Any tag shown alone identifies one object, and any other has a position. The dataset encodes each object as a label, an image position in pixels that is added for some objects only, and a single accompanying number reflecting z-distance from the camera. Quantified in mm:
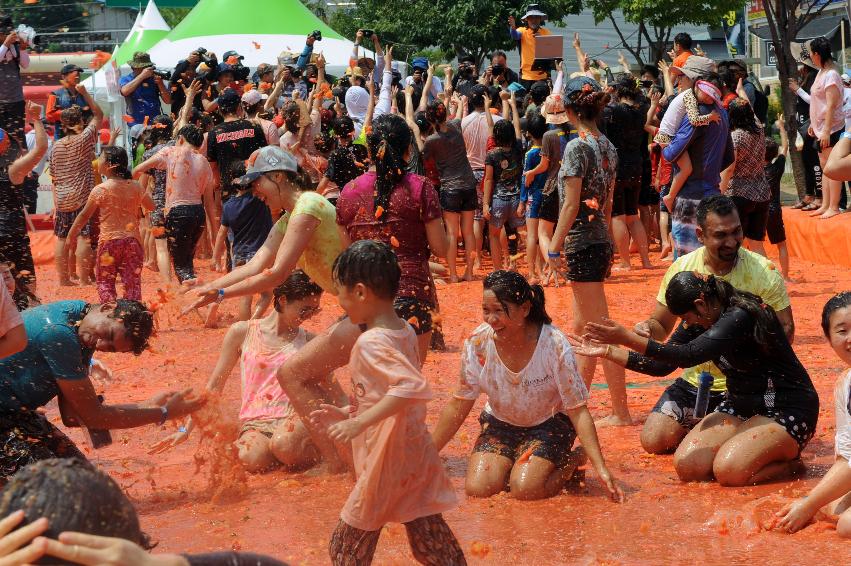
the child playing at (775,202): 11875
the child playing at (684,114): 9078
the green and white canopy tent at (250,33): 21109
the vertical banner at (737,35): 36219
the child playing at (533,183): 12555
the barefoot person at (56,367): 4926
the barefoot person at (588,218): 6949
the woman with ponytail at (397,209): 6504
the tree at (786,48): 15977
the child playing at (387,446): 4027
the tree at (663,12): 29500
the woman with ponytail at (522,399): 5484
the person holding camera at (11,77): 10180
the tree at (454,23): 32031
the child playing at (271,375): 6285
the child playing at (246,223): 10495
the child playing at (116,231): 10750
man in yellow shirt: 6055
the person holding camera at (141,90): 15492
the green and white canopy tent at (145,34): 26719
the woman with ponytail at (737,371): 5488
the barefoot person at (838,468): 4750
